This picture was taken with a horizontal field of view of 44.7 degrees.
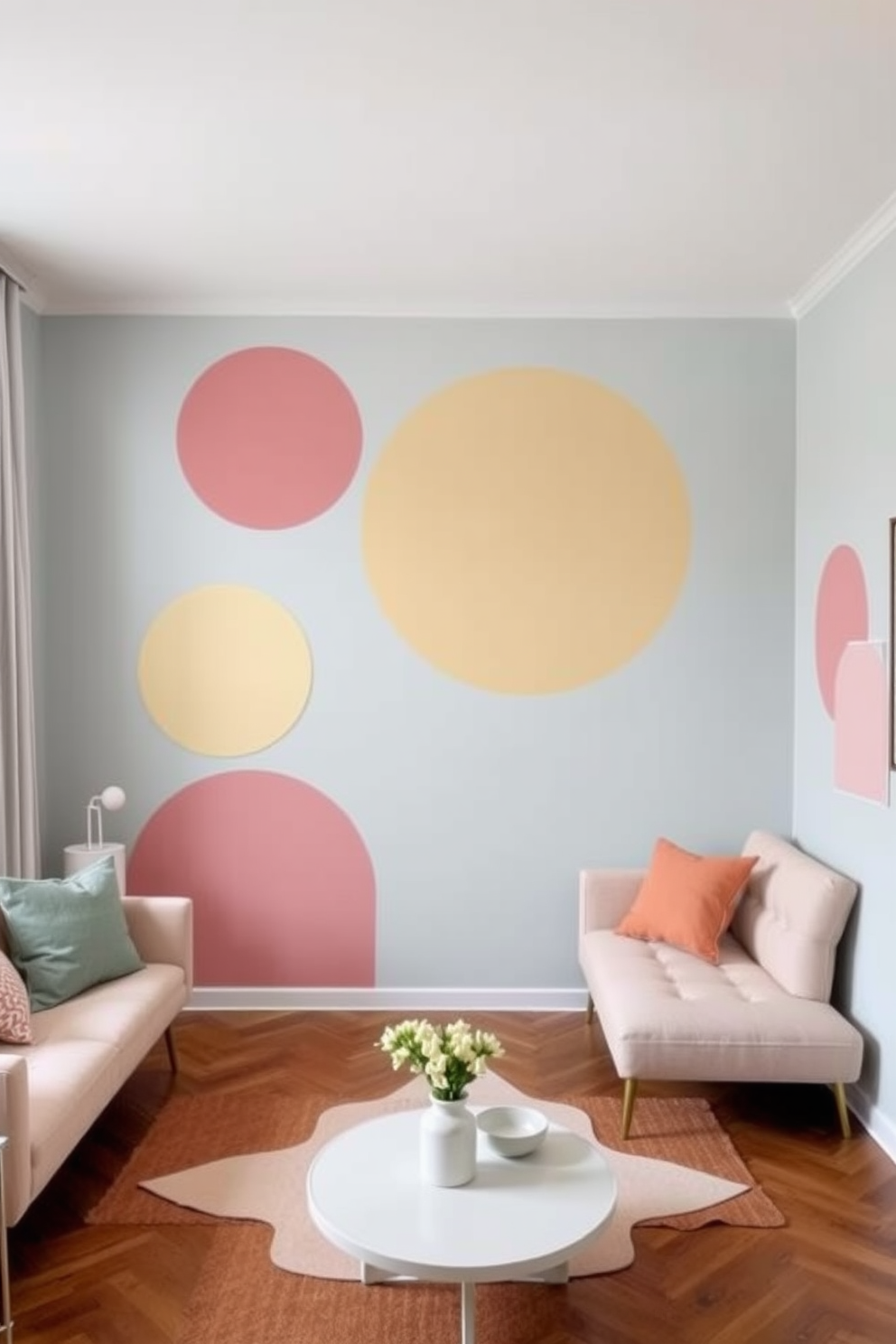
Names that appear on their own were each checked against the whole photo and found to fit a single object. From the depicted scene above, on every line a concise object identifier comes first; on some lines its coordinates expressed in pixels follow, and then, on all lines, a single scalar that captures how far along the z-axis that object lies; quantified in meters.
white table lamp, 4.07
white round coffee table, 2.08
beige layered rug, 2.76
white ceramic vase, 2.32
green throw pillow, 3.26
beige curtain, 3.91
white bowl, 2.43
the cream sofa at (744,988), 3.22
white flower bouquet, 2.34
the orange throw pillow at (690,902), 3.85
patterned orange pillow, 2.89
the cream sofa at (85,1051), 2.40
